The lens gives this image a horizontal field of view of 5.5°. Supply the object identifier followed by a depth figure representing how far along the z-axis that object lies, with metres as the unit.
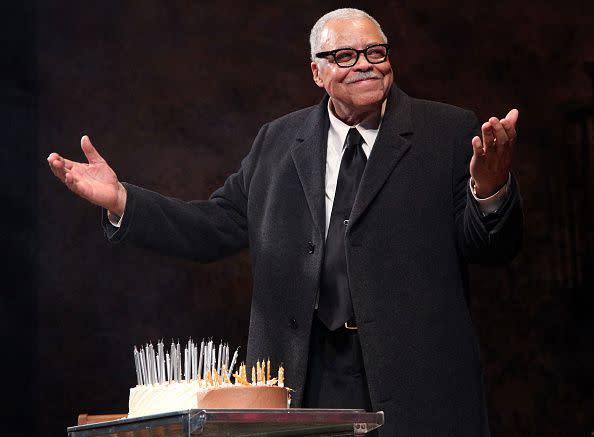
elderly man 12.70
